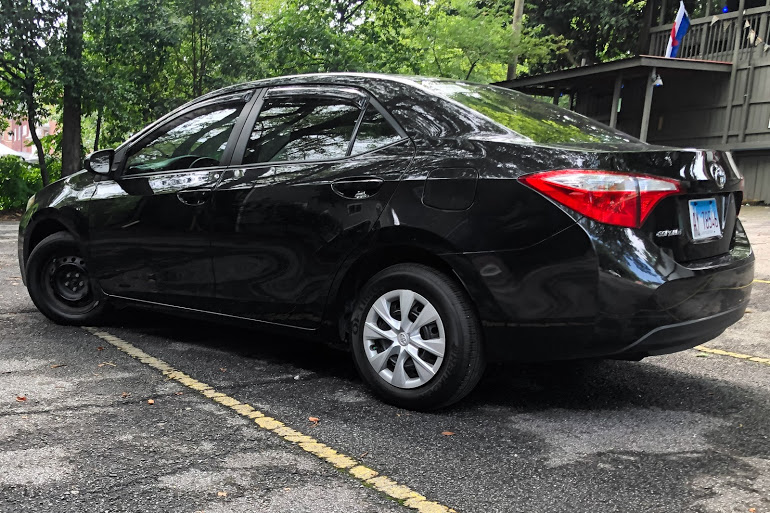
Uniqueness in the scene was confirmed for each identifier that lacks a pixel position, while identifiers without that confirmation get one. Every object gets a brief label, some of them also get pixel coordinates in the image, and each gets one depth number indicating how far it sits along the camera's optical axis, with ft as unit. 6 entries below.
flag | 61.21
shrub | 57.16
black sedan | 10.00
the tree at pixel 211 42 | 59.47
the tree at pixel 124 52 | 55.47
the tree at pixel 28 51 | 52.75
